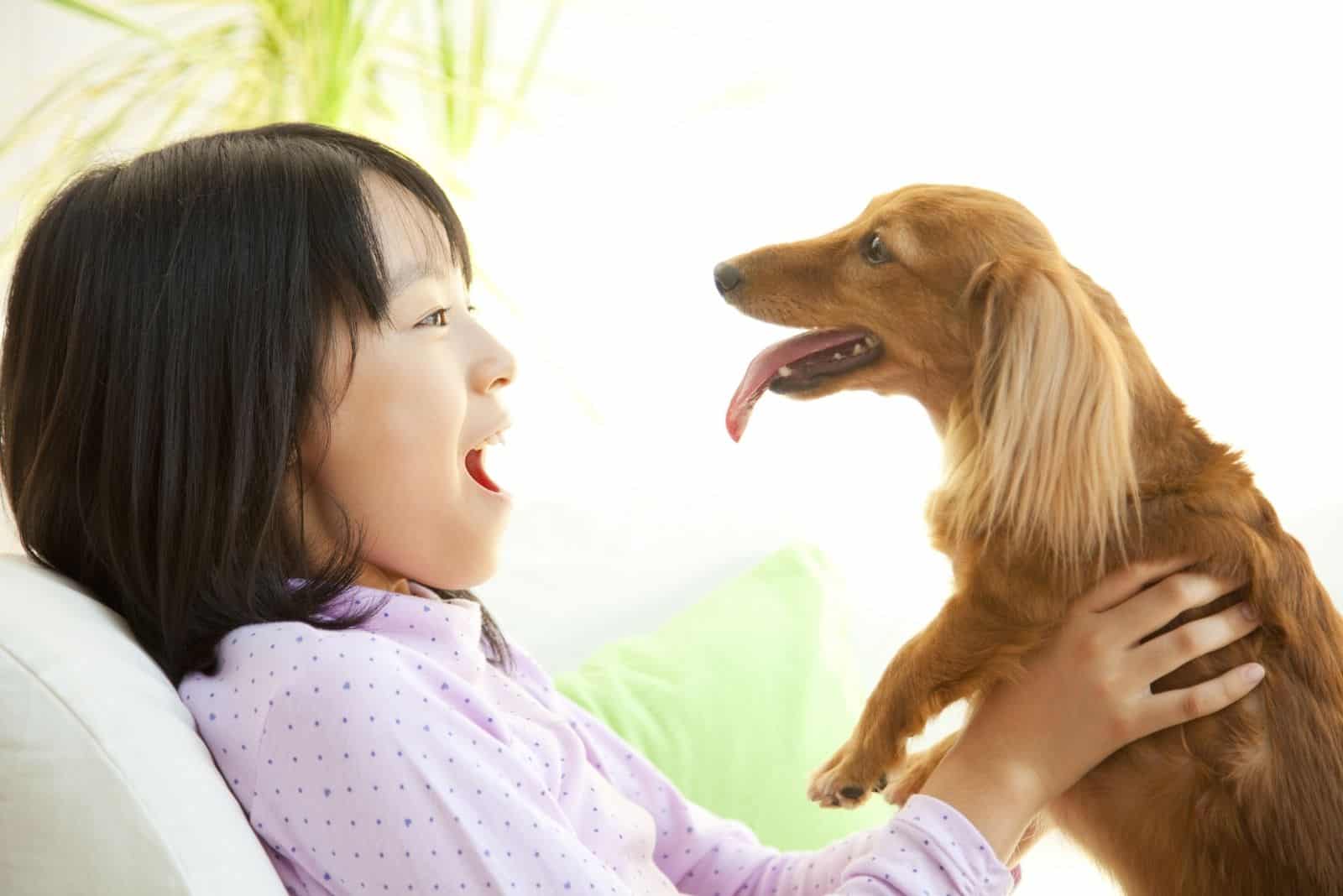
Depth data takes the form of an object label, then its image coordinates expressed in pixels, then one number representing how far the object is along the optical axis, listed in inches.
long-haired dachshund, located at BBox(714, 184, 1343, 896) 41.9
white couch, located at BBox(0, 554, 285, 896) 26.9
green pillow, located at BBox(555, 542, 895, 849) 61.4
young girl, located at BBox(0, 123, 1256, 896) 31.5
